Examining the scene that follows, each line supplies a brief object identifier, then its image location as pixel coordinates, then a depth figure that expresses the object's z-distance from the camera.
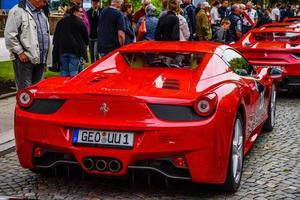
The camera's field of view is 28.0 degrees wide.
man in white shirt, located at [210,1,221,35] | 22.12
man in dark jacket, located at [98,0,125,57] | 10.15
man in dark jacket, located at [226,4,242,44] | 14.64
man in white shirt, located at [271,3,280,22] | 32.73
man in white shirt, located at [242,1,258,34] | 19.03
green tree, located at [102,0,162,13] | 22.31
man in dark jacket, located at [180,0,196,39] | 15.34
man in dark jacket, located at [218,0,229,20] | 21.30
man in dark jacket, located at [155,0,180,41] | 10.87
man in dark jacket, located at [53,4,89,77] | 9.14
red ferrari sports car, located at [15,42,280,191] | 4.65
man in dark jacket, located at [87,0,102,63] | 13.23
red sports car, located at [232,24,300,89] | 10.74
